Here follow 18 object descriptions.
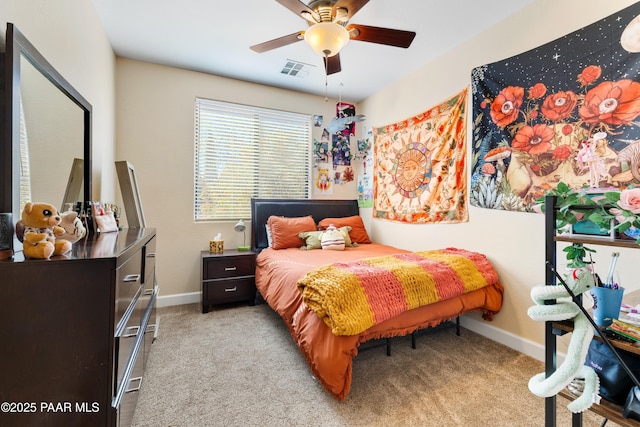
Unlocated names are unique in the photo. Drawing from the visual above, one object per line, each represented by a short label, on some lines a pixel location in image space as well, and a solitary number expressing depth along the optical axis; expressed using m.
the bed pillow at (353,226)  3.51
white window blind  3.28
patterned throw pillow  3.08
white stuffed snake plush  0.82
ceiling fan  1.68
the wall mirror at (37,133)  1.04
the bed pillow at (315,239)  3.14
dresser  0.88
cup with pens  0.87
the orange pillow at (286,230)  3.17
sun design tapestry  2.64
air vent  2.98
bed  1.57
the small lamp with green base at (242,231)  3.26
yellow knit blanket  1.58
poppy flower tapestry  1.63
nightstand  2.89
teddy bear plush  0.92
